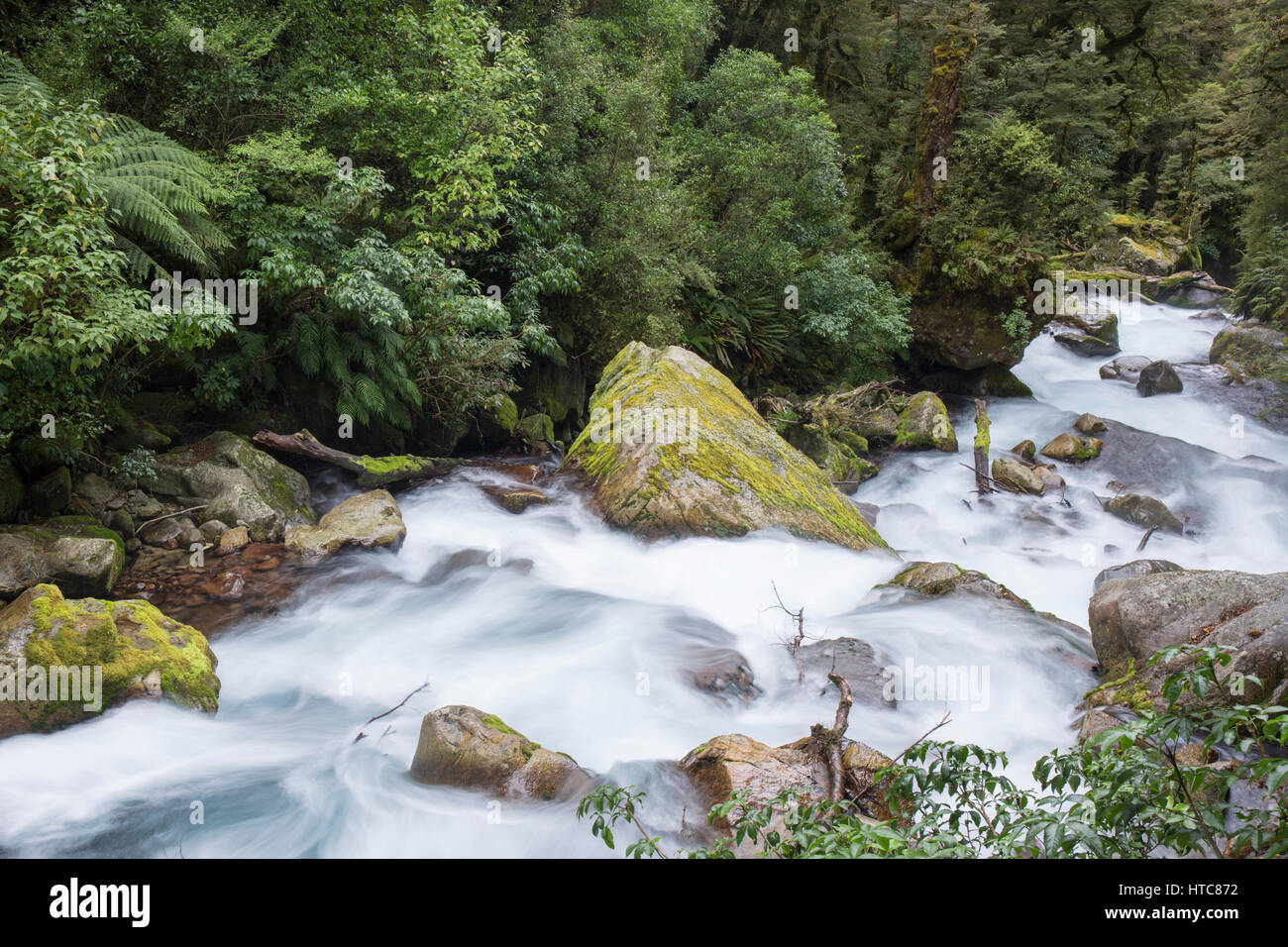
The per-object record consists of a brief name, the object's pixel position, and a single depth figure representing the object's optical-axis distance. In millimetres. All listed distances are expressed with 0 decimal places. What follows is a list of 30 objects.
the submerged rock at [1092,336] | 19828
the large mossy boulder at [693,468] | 8062
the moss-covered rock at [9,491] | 6891
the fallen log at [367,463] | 9391
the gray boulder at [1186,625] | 4531
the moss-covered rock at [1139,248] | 25788
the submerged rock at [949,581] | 7203
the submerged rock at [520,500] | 9445
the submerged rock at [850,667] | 5679
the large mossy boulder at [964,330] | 15953
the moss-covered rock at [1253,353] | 16125
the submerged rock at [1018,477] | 12289
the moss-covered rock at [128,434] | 8211
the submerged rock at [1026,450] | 13867
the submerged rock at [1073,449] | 13602
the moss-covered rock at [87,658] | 4836
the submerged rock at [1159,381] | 16688
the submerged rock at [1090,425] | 14359
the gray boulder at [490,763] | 4418
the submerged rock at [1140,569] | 7609
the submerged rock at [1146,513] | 11078
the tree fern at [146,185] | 6723
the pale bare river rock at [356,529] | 8023
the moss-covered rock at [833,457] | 12797
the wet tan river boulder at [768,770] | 4035
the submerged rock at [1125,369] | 18094
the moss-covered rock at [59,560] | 6324
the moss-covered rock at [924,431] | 14250
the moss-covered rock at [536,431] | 12578
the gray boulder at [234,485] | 8133
